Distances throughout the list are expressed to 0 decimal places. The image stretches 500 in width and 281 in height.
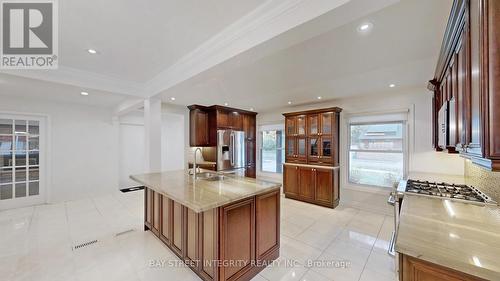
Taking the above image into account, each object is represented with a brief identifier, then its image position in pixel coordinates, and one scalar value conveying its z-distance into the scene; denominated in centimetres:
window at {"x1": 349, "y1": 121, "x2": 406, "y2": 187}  396
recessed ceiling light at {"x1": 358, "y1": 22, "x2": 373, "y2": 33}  171
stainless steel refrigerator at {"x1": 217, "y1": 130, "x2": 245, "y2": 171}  517
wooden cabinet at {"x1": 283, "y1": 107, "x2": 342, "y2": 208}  429
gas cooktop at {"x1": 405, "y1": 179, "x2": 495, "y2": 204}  184
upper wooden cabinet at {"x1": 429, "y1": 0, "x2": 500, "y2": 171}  89
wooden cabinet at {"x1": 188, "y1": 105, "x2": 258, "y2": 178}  517
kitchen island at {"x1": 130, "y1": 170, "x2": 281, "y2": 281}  178
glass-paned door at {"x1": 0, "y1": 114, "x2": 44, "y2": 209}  404
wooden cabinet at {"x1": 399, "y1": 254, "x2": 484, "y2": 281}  92
